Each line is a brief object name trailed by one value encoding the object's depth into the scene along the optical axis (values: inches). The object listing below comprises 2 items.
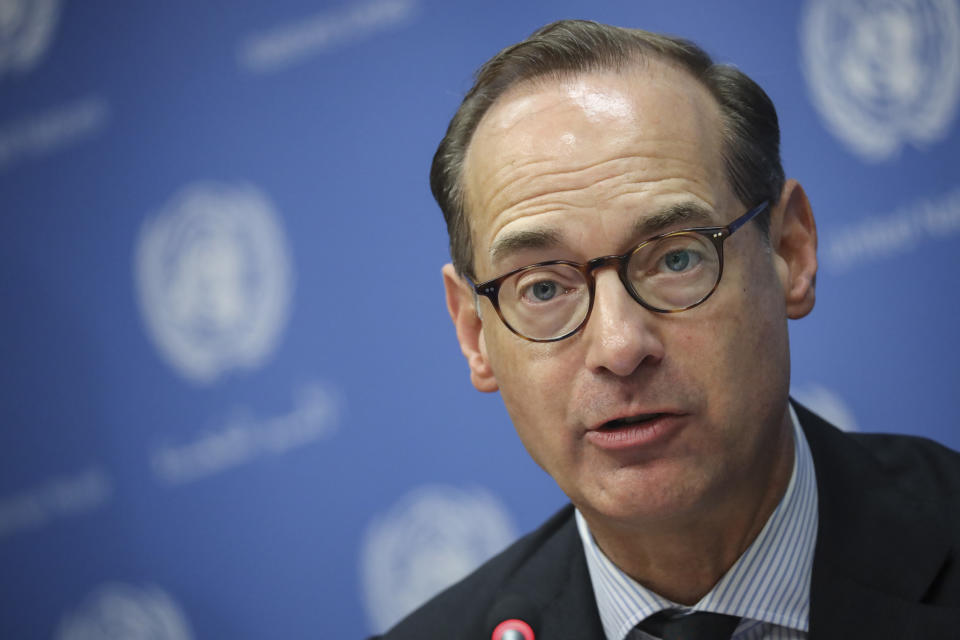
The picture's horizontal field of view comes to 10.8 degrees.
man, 98.2
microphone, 100.4
